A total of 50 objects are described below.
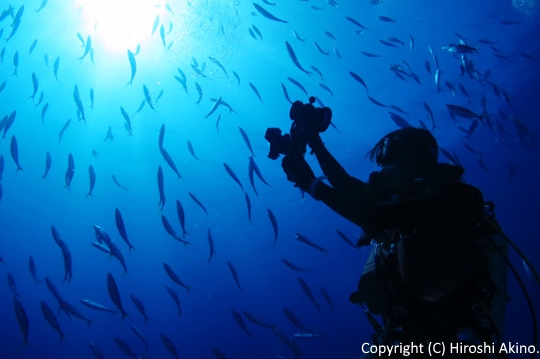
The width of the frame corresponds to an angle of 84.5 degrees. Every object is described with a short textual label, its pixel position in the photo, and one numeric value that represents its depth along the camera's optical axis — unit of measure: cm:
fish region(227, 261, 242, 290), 741
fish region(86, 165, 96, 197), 617
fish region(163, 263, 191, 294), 654
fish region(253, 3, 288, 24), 671
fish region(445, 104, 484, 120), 543
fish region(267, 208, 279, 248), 596
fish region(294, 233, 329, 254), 626
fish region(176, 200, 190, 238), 583
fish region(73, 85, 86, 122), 680
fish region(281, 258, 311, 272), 727
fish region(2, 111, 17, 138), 663
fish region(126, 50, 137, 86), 670
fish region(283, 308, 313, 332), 712
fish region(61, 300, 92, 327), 606
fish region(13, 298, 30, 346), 441
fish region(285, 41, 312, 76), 656
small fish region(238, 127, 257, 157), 692
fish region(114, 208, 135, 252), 523
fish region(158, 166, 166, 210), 577
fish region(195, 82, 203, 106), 785
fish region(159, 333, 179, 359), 710
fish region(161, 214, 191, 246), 612
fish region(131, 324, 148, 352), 809
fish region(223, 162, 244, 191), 649
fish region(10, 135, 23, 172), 602
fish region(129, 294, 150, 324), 668
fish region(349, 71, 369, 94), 699
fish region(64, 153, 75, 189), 587
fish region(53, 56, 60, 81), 756
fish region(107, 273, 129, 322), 476
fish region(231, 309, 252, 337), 737
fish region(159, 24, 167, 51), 764
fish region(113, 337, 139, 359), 732
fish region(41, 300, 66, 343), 539
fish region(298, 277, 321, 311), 688
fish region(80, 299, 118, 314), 537
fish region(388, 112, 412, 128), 603
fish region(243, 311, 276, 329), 672
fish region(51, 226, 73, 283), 518
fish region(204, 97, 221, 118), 661
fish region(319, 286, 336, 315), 789
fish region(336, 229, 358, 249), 729
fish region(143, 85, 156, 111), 695
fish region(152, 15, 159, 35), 758
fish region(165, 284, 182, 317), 759
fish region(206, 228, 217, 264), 653
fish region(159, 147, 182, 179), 610
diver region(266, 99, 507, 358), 184
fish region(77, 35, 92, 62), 779
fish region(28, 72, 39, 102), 745
